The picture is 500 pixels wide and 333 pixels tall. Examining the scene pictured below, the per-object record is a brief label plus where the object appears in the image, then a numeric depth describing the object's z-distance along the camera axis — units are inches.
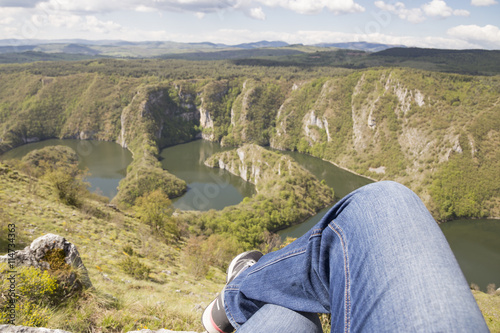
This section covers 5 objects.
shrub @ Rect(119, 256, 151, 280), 264.7
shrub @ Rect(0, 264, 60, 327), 89.7
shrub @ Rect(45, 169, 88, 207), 571.2
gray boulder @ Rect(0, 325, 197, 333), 66.9
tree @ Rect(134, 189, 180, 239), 782.4
